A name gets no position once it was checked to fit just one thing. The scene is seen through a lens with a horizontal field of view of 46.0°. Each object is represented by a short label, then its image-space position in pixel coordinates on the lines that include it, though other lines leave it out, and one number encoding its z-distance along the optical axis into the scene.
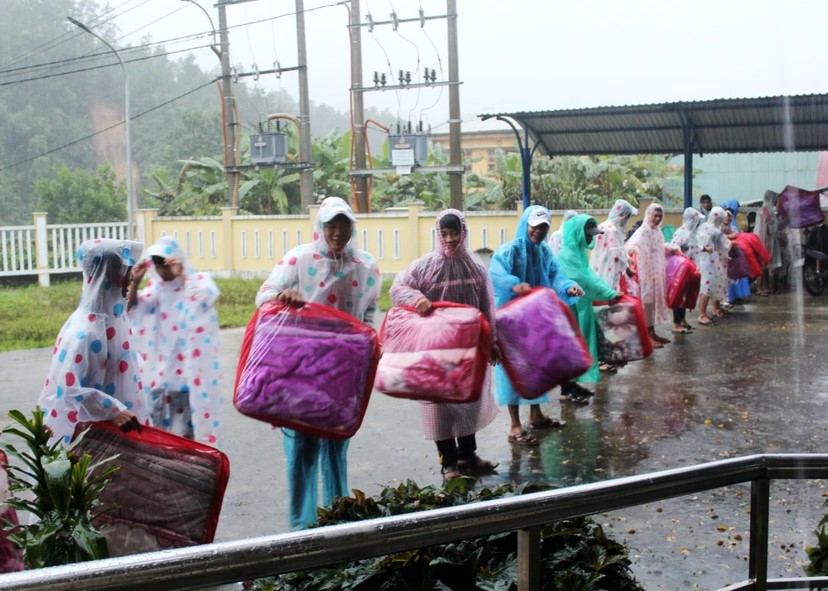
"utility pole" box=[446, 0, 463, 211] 17.80
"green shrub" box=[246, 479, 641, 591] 2.12
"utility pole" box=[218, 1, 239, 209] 20.94
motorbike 15.20
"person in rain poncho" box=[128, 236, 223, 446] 4.54
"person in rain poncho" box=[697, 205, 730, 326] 11.95
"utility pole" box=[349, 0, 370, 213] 18.50
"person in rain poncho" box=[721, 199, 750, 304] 13.45
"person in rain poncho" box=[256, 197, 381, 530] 4.25
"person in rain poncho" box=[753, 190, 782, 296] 15.22
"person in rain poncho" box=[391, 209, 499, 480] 5.08
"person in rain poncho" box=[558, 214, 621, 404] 7.16
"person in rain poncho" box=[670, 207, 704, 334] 11.74
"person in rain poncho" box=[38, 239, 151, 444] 3.42
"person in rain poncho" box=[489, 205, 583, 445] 5.89
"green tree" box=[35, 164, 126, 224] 28.84
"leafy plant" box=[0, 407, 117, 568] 2.22
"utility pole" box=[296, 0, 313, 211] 20.36
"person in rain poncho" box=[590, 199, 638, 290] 8.59
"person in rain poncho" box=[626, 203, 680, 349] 10.01
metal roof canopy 14.28
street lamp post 18.60
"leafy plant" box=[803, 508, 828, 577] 2.75
